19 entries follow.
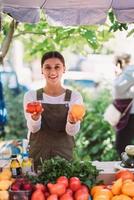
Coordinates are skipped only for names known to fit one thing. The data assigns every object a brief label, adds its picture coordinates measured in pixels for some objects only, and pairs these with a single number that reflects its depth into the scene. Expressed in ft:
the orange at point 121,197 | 11.09
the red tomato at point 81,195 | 10.96
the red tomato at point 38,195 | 10.93
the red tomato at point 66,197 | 10.89
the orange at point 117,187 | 11.44
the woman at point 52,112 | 14.60
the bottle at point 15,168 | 12.38
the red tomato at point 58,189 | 11.07
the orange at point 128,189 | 11.22
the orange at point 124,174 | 11.99
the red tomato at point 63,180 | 11.27
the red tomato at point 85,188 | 11.26
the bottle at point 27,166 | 12.62
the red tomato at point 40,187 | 11.23
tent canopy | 14.39
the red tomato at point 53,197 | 10.87
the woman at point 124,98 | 22.16
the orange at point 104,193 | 11.26
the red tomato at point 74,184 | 11.30
